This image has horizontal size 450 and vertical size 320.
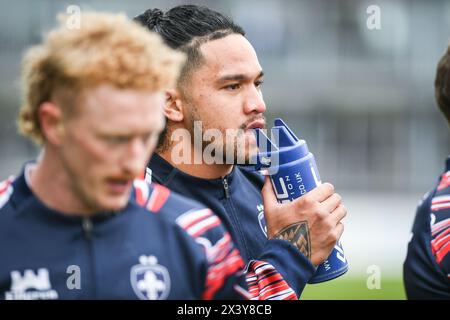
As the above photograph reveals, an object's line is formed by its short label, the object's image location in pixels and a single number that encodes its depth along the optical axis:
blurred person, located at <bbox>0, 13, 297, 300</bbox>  4.34
